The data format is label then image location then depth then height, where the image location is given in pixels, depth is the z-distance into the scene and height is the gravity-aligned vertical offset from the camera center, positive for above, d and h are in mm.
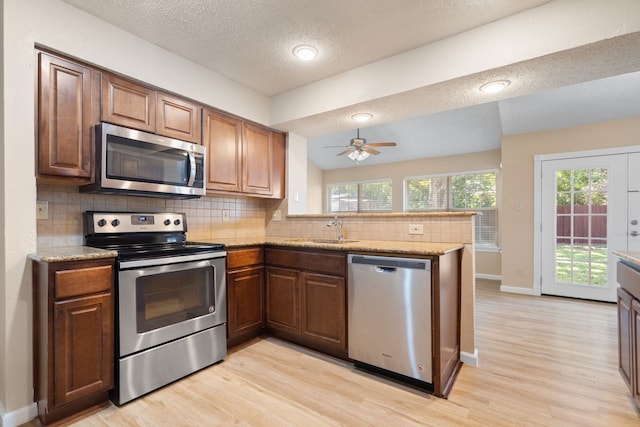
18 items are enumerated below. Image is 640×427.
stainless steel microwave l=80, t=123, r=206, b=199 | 1974 +357
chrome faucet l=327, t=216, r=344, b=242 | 2895 -120
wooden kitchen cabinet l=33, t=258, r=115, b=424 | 1583 -673
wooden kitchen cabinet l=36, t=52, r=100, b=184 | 1773 +591
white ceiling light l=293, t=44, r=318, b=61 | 2304 +1262
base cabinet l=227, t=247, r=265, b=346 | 2508 -702
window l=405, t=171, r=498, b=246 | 5684 +336
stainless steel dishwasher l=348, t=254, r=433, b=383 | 1916 -689
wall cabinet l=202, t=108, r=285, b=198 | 2727 +569
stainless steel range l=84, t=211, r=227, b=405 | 1828 -599
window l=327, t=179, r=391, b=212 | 6980 +400
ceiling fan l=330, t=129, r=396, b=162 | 4465 +965
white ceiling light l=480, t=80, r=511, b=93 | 2199 +952
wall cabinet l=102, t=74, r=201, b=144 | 2074 +782
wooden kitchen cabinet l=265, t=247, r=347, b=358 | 2332 -703
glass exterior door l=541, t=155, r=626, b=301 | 3889 -153
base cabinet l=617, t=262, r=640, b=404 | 1593 -644
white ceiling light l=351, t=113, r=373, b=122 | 2869 +938
